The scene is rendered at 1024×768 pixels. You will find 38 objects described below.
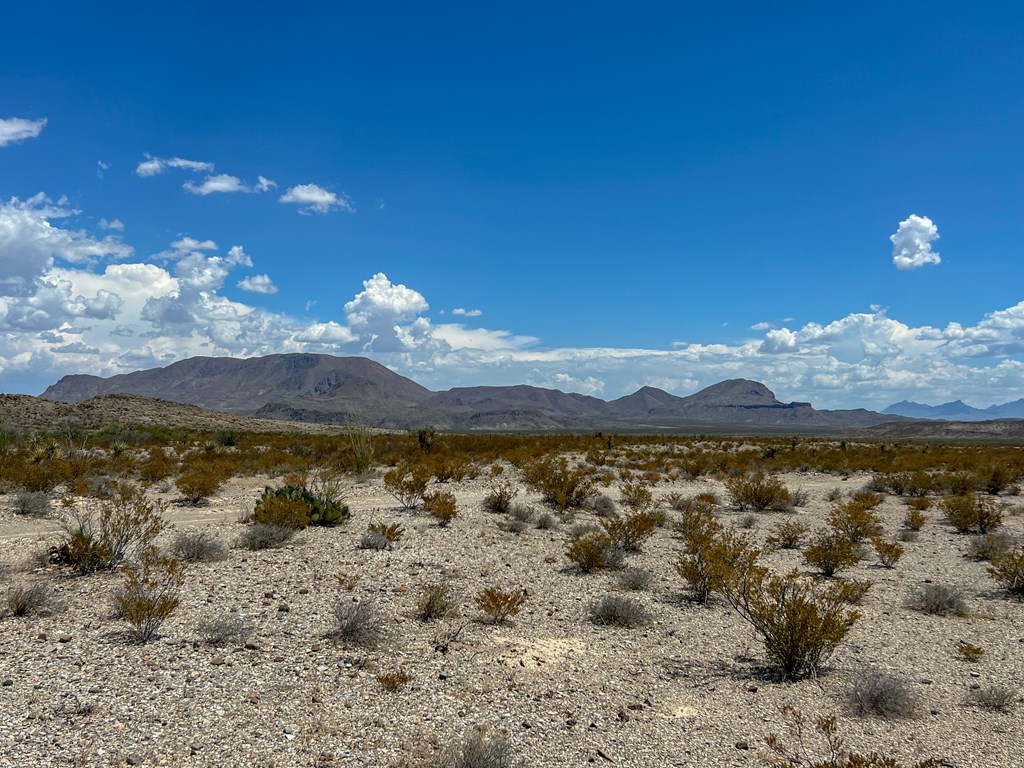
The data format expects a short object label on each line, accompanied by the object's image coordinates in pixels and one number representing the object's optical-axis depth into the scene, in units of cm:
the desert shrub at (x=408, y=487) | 1827
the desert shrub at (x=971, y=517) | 1684
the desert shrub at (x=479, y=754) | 504
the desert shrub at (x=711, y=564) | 939
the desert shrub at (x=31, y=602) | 823
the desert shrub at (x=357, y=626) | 781
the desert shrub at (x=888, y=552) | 1308
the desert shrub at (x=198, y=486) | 1861
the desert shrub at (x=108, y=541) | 1042
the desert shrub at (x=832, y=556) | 1223
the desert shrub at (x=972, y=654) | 798
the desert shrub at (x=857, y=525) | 1553
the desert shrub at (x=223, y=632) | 755
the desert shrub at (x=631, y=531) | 1366
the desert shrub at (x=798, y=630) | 735
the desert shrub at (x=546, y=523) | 1592
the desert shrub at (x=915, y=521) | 1708
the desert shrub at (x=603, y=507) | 1843
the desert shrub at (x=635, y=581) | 1089
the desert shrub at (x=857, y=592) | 996
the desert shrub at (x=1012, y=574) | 1111
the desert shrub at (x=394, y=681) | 661
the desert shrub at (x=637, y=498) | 1902
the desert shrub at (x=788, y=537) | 1492
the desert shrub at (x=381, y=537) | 1272
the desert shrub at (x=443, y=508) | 1548
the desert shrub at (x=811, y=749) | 536
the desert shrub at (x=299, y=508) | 1363
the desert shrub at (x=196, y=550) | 1141
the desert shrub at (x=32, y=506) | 1550
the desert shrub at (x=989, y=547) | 1370
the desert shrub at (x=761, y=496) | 2044
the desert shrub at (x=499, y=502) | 1759
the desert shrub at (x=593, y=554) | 1190
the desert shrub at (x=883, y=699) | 638
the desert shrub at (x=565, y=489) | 1898
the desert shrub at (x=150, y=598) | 760
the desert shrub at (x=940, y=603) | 1004
